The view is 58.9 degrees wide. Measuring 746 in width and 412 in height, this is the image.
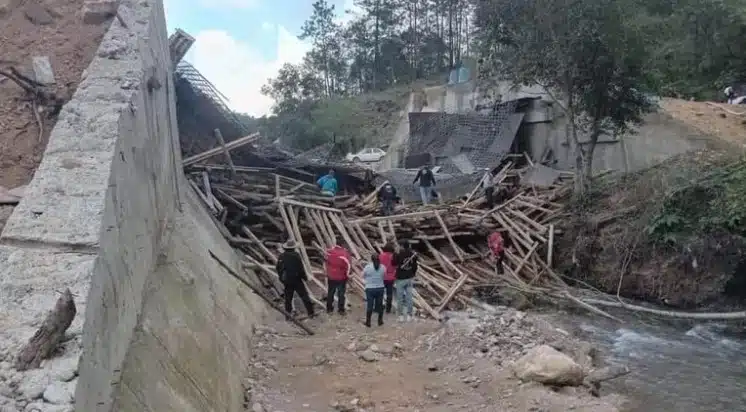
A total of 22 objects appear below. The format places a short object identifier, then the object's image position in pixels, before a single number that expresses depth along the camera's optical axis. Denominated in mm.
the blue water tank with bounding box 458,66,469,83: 32775
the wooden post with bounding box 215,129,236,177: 15312
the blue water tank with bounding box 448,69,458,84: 33619
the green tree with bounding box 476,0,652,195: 16344
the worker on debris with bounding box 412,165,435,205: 19375
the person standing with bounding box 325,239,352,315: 11320
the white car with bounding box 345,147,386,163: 36331
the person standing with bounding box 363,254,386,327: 10906
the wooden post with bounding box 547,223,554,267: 15992
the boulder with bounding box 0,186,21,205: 4589
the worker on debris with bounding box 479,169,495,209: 18547
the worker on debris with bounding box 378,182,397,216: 17234
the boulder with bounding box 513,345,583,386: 8344
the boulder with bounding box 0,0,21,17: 7936
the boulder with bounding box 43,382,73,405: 2832
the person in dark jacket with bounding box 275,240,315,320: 10882
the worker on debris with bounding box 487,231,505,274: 15398
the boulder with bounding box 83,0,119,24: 7762
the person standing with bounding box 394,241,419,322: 11352
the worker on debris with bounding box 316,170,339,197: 16672
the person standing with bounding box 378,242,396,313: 11586
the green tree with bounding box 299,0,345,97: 60781
